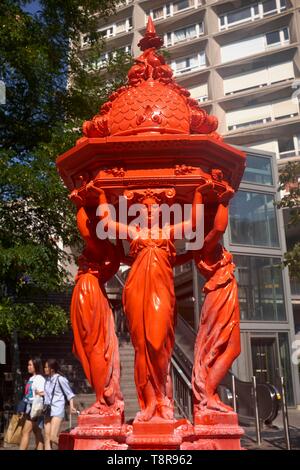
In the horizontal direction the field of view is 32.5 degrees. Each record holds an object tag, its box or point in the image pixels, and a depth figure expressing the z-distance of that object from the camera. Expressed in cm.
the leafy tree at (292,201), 866
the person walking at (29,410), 703
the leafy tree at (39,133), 966
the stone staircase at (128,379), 1030
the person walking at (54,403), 695
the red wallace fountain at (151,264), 332
